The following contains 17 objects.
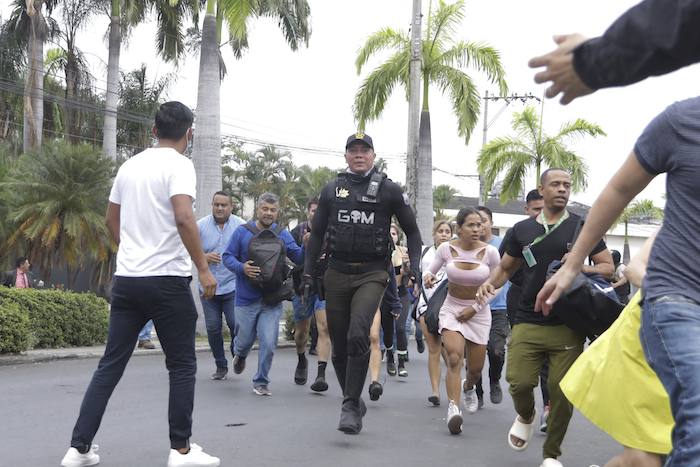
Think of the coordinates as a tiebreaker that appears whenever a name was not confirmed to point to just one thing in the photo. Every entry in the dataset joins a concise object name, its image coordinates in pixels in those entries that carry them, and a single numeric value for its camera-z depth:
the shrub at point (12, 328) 8.78
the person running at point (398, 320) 9.32
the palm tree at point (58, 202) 16.88
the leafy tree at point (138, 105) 31.98
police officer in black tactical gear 5.54
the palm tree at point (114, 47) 22.17
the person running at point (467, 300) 6.44
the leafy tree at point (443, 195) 63.81
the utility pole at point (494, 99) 40.69
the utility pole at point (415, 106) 19.08
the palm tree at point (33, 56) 25.56
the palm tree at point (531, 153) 25.50
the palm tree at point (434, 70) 20.77
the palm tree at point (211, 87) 13.79
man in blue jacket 7.50
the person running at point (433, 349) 7.27
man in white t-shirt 4.30
